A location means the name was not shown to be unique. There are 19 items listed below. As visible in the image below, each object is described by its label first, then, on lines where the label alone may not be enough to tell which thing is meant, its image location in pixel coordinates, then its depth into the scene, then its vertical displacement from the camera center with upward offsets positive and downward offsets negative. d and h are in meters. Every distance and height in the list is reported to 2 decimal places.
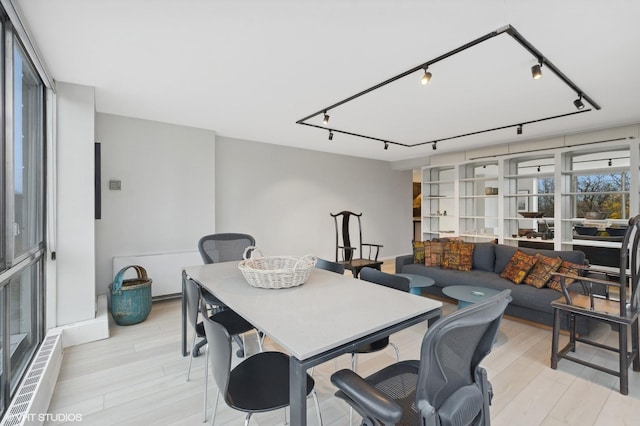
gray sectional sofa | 3.02 -0.82
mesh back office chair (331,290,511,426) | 0.84 -0.57
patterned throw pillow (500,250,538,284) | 3.41 -0.65
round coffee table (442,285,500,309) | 2.88 -0.83
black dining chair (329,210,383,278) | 4.36 -0.77
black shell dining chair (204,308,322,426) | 1.20 -0.80
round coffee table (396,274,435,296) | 3.41 -0.83
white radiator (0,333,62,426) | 1.50 -1.04
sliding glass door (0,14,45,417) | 1.66 +0.01
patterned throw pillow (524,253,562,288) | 3.20 -0.65
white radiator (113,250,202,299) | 3.66 -0.70
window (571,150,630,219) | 4.19 +0.44
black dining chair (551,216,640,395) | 1.96 -0.73
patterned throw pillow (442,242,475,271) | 4.08 -0.61
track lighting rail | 1.93 +1.17
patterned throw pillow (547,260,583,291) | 3.08 -0.63
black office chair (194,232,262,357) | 2.91 -0.35
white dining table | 1.05 -0.48
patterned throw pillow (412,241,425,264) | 4.41 -0.61
